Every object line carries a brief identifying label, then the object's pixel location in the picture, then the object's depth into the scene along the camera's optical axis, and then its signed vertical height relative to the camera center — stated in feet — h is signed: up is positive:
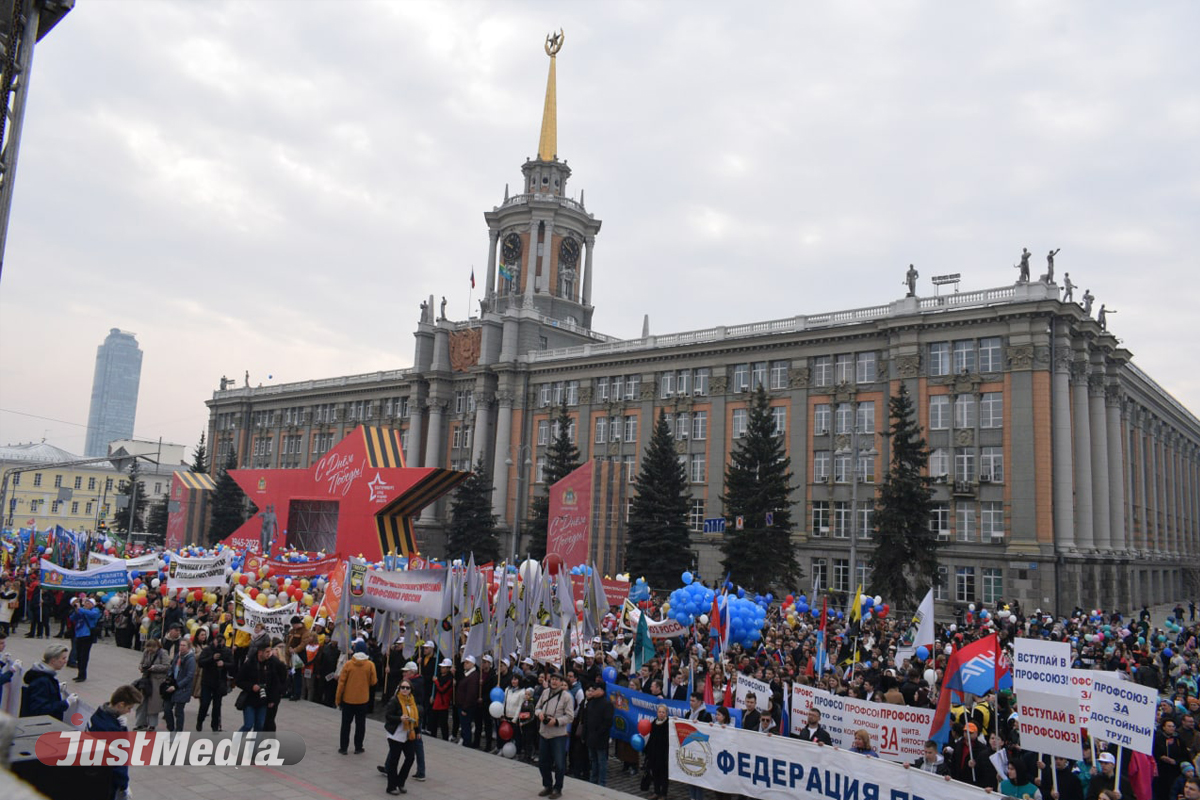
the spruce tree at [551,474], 176.45 +11.84
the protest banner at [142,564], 80.64 -5.01
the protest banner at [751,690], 44.45 -7.50
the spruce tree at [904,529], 120.16 +2.99
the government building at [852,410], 143.33 +28.06
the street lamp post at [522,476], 204.95 +12.51
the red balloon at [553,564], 104.07 -3.86
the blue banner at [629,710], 42.99 -8.61
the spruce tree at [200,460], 289.12 +17.17
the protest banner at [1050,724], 34.06 -6.51
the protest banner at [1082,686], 35.35 -5.03
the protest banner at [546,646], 48.73 -6.33
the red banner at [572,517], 127.95 +2.22
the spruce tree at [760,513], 141.38 +4.83
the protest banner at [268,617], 57.36 -6.62
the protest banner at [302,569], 82.89 -4.81
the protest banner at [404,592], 52.65 -4.24
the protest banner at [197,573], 70.08 -4.83
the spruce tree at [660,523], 154.61 +2.46
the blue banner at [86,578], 75.31 -6.15
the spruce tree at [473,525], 193.47 +0.48
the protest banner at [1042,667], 35.40 -4.44
